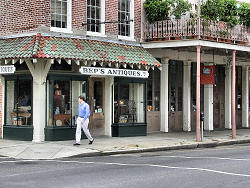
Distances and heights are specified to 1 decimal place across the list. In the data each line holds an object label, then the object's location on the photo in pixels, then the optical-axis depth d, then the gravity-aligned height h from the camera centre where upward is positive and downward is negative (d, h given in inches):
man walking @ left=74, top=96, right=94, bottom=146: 607.5 -18.3
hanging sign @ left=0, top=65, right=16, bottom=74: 626.1 +45.9
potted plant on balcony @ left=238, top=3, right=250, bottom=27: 816.4 +155.0
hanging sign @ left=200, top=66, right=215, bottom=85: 859.7 +50.0
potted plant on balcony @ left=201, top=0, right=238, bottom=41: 775.7 +151.8
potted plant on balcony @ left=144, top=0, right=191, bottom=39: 764.6 +154.6
